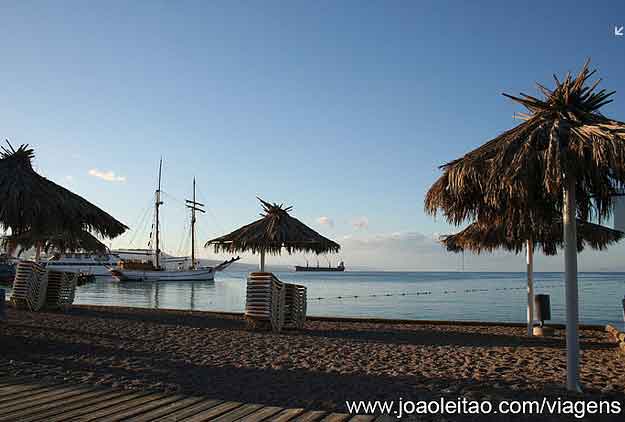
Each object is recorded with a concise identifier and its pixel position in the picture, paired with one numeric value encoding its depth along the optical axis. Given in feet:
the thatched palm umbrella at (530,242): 36.55
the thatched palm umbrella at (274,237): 43.21
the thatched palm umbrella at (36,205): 30.99
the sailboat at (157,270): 213.25
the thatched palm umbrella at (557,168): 16.22
